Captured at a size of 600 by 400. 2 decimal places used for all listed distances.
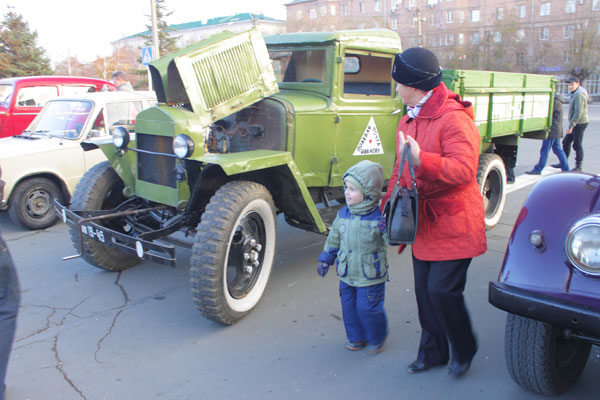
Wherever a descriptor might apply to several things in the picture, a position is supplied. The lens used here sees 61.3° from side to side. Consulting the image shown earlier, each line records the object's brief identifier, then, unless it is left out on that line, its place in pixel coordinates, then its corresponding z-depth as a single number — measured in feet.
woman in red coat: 8.35
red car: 29.32
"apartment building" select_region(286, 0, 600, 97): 158.51
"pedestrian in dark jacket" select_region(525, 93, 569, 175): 31.10
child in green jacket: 10.27
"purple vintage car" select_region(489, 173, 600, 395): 6.92
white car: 20.53
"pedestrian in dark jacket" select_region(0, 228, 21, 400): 8.65
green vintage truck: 12.01
